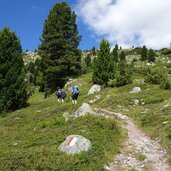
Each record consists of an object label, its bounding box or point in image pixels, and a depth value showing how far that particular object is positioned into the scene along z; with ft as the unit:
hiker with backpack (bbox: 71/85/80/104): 65.00
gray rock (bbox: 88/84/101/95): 87.24
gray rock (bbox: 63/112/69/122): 46.66
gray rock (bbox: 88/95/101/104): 67.71
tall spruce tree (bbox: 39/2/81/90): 107.08
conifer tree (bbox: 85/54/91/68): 178.33
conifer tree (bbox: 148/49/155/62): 156.29
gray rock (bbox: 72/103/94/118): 47.97
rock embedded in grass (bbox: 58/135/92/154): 30.29
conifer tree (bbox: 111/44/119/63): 159.27
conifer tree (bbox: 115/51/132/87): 83.90
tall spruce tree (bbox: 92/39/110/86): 91.62
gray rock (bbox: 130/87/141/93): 71.05
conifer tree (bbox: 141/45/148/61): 170.79
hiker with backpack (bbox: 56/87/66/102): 75.54
